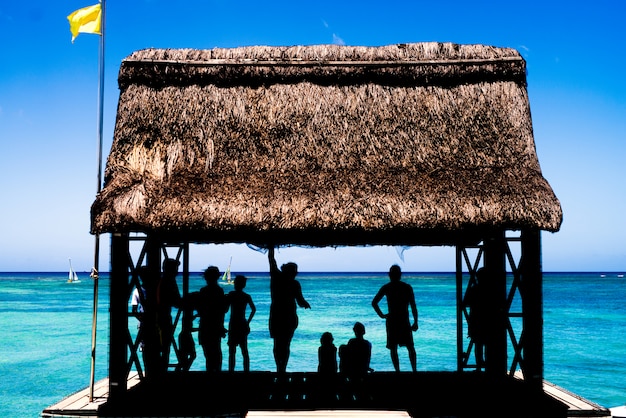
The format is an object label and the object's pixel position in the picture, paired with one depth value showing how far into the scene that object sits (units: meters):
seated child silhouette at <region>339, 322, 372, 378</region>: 6.96
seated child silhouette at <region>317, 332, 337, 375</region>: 7.06
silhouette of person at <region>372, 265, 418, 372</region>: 7.18
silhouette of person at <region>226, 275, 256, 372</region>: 7.38
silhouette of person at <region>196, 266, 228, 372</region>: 7.29
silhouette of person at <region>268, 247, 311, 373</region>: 7.23
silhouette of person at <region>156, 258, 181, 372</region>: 7.07
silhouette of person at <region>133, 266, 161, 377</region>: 6.89
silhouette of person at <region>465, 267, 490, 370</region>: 7.40
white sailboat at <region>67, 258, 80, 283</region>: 76.94
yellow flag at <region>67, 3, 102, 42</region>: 7.84
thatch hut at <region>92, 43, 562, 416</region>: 5.94
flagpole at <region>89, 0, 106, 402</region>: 6.93
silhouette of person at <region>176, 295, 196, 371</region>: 7.62
